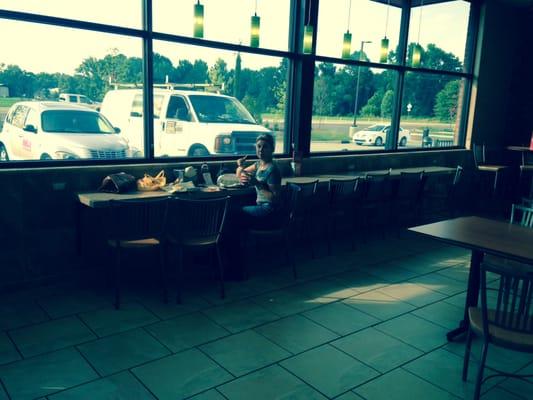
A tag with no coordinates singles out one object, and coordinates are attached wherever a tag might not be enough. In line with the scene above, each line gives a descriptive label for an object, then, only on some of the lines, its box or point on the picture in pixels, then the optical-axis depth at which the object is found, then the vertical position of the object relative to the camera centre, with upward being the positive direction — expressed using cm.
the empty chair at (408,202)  558 -101
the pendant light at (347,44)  473 +76
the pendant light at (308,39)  446 +75
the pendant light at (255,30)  397 +72
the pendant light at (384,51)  505 +76
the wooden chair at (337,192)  467 -75
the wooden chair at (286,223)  392 -92
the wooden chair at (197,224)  337 -83
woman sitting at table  389 -60
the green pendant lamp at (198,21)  365 +72
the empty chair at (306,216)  471 -101
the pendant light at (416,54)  524 +76
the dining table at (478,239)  256 -68
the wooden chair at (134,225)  318 -81
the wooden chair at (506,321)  212 -94
